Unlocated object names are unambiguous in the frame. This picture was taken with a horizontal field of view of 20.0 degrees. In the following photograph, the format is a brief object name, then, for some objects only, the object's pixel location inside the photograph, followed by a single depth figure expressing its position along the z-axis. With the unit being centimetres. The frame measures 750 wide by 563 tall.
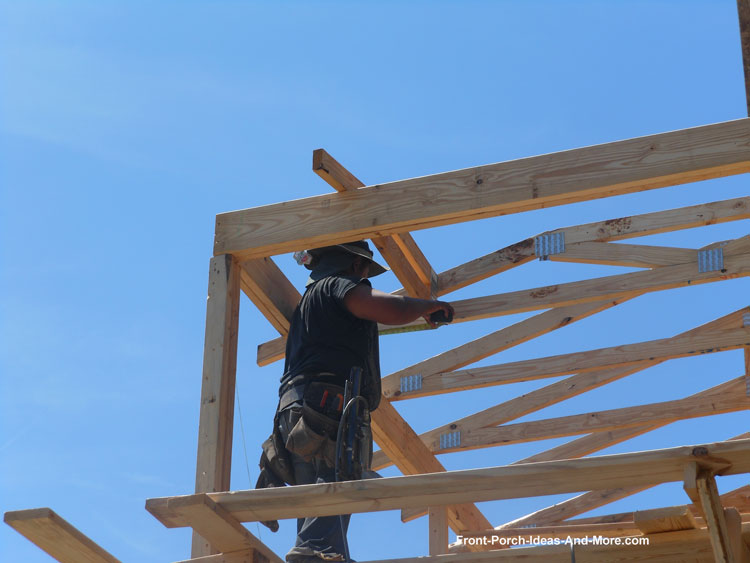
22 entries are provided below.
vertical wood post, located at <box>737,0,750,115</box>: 887
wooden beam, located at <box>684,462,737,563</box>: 633
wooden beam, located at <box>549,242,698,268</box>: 1450
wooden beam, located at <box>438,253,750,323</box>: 1396
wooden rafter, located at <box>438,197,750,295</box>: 1414
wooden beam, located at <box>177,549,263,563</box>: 744
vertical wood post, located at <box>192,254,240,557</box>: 879
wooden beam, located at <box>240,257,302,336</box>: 1029
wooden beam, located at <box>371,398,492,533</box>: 1258
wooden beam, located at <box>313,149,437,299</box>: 949
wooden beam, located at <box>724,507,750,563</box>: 672
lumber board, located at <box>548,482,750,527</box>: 1402
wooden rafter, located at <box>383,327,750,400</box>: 1477
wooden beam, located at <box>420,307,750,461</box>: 1633
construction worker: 892
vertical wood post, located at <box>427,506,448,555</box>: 1355
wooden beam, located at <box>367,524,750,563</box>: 694
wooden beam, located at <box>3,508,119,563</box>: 675
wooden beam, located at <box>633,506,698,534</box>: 653
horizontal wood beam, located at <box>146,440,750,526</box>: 634
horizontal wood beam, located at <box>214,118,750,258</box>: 859
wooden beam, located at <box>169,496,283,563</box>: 698
